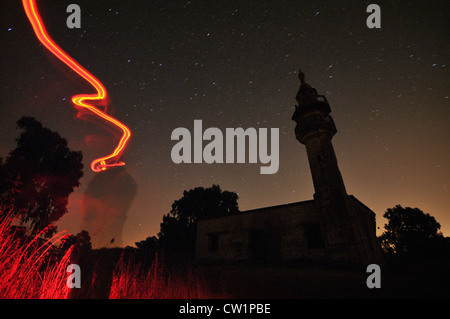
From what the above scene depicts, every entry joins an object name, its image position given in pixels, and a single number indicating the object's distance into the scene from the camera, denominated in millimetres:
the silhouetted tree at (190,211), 34894
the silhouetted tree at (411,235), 32969
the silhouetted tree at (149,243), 37447
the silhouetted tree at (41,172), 17312
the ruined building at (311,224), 11914
